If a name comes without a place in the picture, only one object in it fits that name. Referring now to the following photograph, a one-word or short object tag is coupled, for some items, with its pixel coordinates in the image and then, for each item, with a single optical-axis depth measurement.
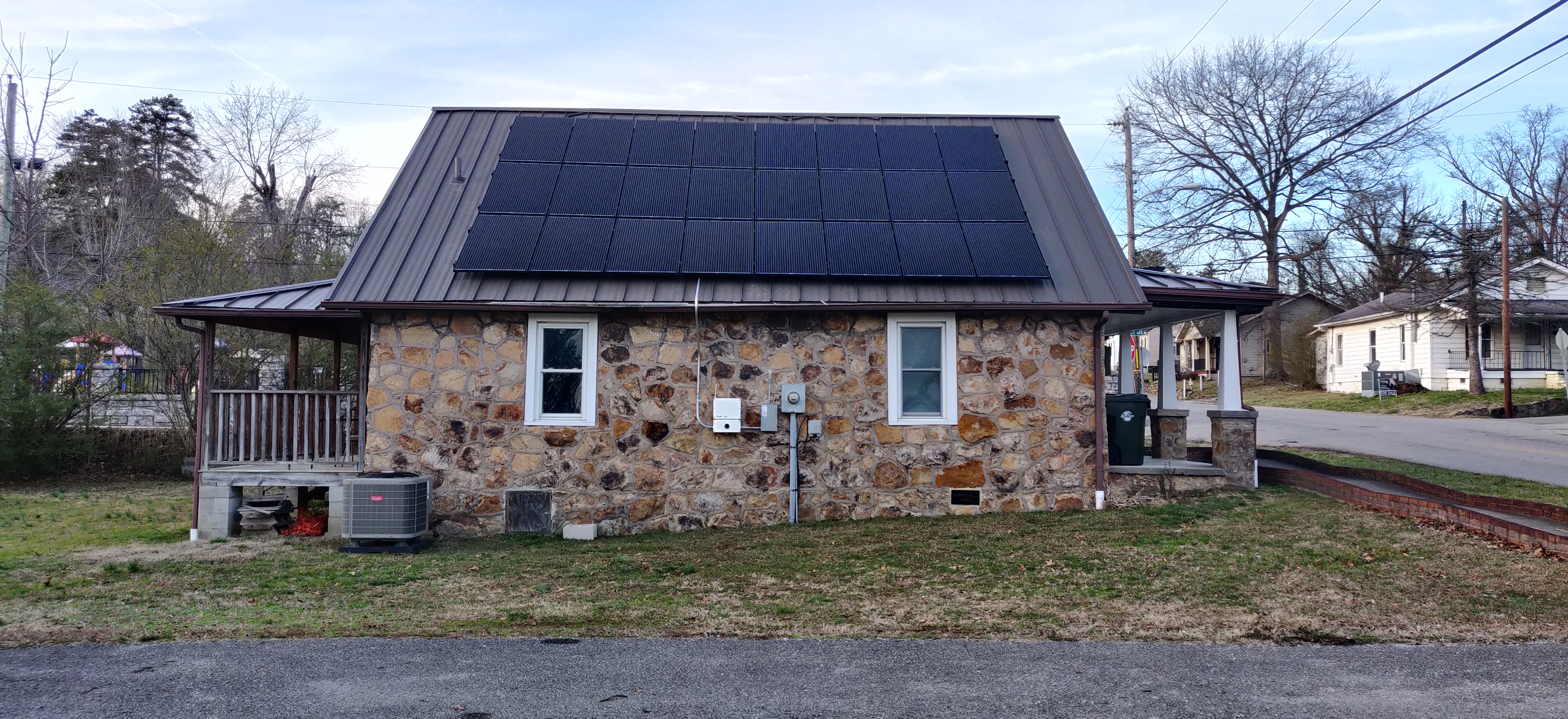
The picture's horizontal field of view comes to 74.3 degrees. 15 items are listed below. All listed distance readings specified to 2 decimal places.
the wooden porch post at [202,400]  10.61
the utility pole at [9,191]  19.45
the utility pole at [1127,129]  23.45
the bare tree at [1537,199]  35.97
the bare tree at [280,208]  27.36
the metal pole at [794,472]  10.25
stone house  10.24
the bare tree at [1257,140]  34.78
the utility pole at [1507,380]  24.56
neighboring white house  30.77
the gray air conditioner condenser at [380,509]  9.52
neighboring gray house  41.19
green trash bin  11.30
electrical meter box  10.19
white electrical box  10.20
